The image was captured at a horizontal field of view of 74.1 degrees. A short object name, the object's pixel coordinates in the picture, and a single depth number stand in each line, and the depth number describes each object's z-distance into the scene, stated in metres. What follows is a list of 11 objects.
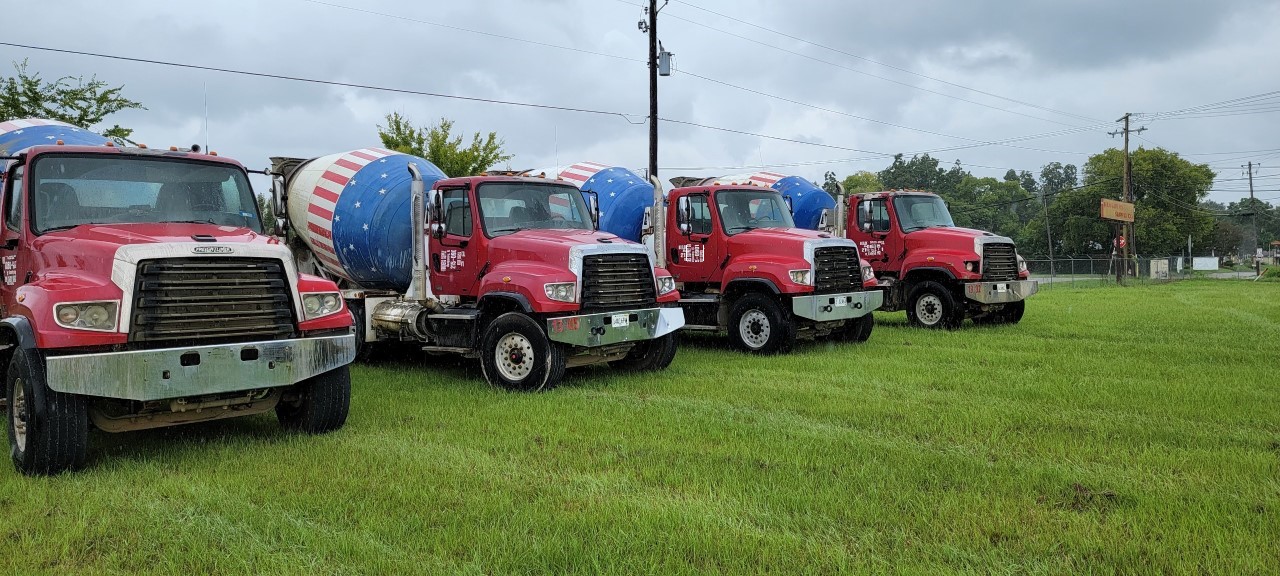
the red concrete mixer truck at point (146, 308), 5.23
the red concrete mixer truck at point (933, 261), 14.26
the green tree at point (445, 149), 28.50
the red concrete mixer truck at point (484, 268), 8.55
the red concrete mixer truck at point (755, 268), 11.12
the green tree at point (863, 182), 81.44
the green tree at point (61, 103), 18.00
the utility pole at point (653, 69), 21.95
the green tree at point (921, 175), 95.46
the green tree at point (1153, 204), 62.50
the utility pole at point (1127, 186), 40.78
